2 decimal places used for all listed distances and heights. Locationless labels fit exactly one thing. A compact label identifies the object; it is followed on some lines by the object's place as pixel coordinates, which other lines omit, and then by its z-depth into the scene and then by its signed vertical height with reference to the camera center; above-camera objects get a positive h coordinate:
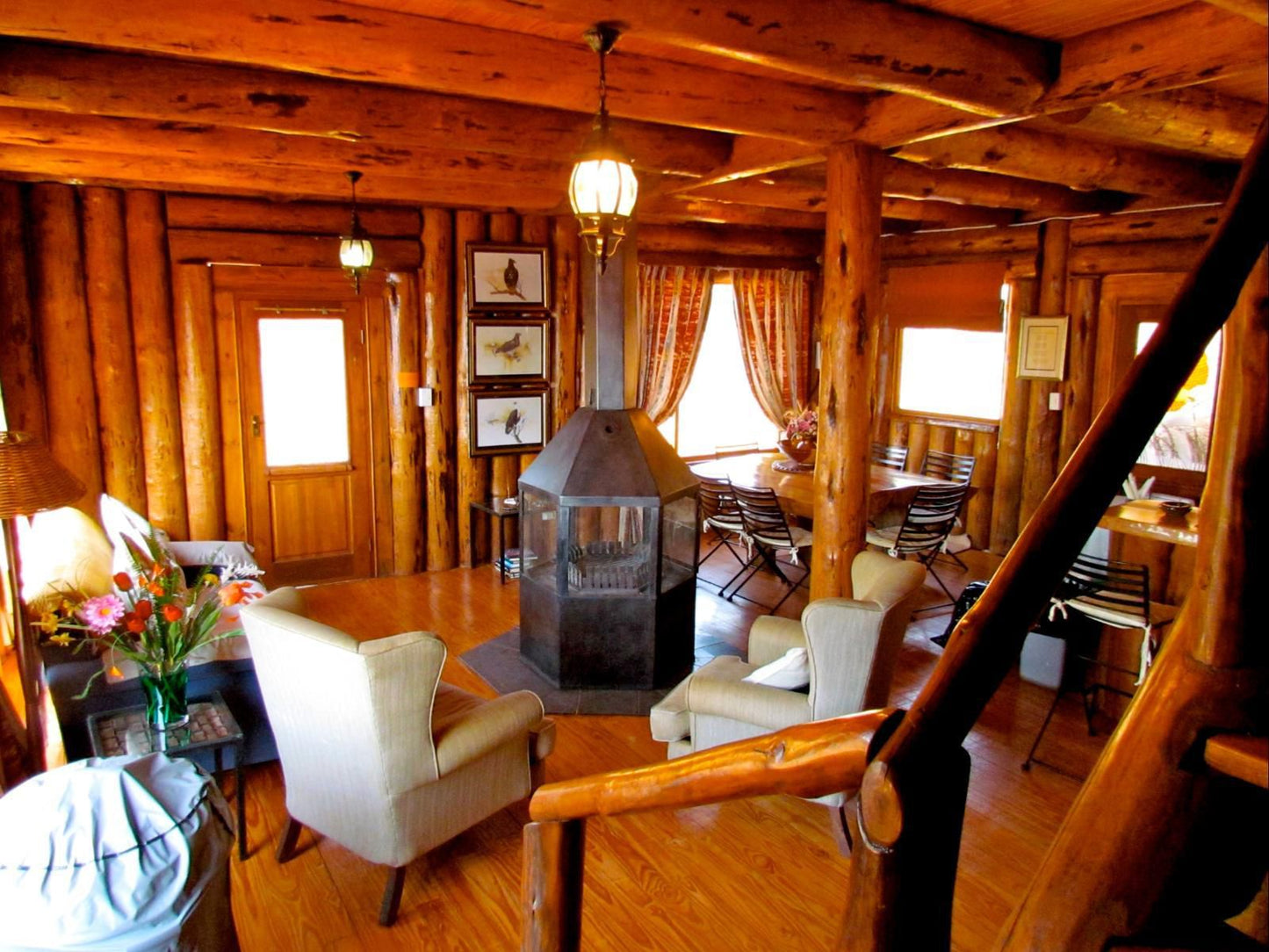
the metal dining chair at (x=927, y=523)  5.79 -1.00
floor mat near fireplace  4.55 -1.67
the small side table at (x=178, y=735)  3.12 -1.30
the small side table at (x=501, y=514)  6.57 -1.08
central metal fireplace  4.66 -1.01
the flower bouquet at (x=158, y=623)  3.08 -0.90
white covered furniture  1.90 -1.08
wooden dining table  6.03 -0.81
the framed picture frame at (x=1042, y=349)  6.79 +0.13
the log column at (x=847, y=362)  3.96 +0.01
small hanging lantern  5.55 +0.65
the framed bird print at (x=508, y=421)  6.76 -0.44
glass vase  3.18 -1.17
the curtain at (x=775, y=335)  8.62 +0.28
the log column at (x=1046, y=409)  6.77 -0.32
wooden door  6.18 -0.52
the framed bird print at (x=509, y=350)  6.65 +0.08
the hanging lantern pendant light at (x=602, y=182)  2.90 +0.57
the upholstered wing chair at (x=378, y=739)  2.78 -1.22
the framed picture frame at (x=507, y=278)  6.57 +0.60
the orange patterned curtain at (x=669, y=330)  8.04 +0.29
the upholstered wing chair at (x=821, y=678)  3.17 -1.12
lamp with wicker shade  2.88 -0.42
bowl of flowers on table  6.77 -0.57
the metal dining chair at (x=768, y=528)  5.74 -1.04
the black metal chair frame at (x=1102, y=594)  3.87 -0.98
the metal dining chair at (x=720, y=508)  6.30 -1.01
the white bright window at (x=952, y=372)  7.68 -0.06
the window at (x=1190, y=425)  6.36 -0.40
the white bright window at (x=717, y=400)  8.61 -0.35
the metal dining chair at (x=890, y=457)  7.92 -0.80
